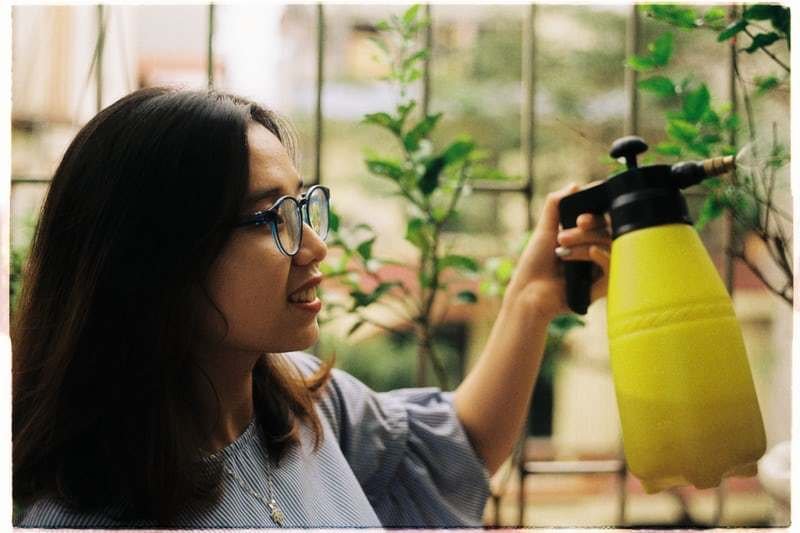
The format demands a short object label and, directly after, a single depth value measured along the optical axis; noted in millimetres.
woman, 745
